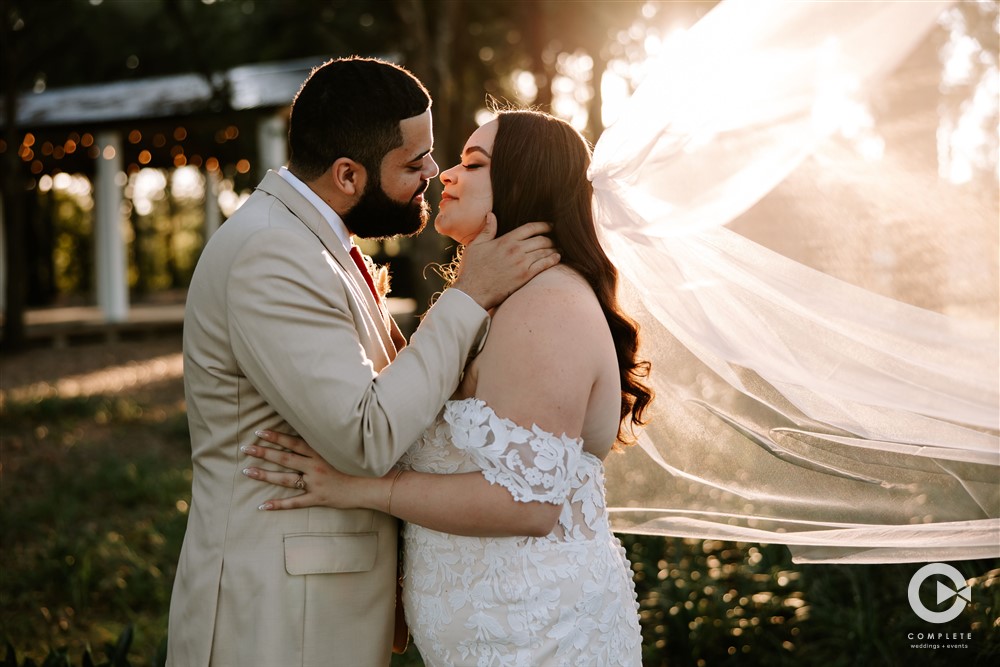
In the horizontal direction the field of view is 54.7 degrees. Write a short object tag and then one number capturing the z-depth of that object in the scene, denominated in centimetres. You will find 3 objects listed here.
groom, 246
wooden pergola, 1590
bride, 263
